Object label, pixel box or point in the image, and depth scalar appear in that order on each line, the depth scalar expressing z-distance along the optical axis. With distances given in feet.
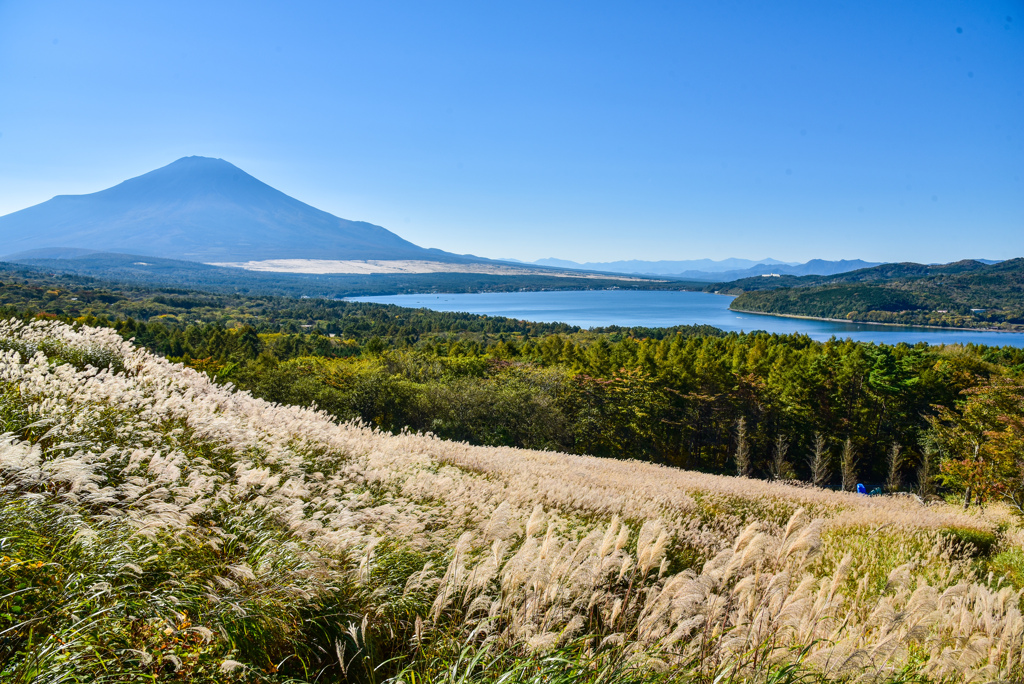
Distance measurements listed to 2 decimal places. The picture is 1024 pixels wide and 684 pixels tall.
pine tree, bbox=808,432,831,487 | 92.94
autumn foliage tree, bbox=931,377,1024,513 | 62.44
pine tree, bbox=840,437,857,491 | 90.89
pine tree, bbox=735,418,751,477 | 97.81
